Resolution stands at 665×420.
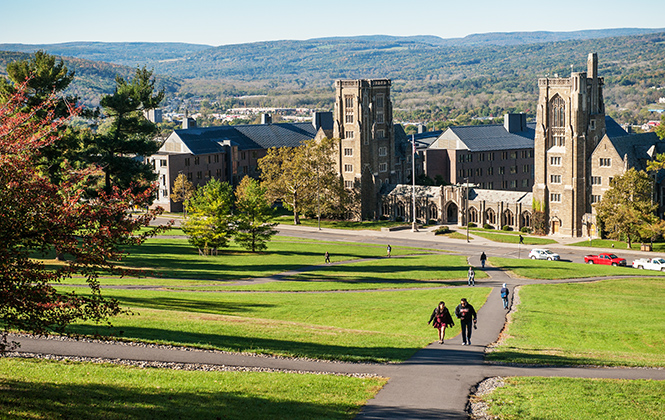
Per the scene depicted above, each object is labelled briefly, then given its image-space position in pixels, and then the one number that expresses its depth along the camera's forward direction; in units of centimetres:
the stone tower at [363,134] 12038
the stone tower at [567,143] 10331
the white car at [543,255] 8231
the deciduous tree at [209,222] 7338
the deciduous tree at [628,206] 9044
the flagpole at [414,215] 10888
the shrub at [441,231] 10581
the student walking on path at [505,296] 4561
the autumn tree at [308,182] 11581
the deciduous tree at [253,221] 7831
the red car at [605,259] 7900
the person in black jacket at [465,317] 3281
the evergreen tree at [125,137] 6719
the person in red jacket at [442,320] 3306
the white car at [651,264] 7631
